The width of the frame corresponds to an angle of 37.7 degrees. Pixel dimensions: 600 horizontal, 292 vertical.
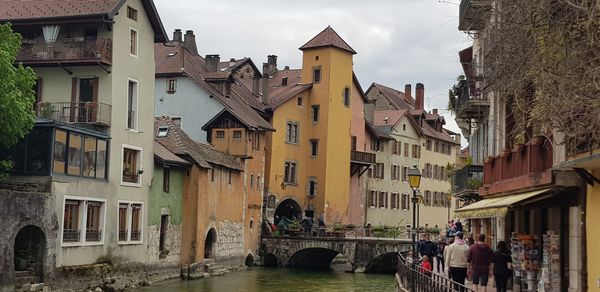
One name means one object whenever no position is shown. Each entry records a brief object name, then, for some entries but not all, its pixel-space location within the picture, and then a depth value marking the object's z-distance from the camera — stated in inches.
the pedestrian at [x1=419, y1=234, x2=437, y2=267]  1104.8
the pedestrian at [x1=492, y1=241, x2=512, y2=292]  776.9
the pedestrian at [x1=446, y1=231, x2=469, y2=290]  815.1
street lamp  1080.8
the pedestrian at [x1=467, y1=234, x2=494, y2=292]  777.6
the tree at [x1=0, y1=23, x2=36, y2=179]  1249.4
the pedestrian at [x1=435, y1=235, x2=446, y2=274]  1274.6
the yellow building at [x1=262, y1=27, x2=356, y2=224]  2684.5
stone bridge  2341.3
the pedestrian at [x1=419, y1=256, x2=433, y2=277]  949.5
